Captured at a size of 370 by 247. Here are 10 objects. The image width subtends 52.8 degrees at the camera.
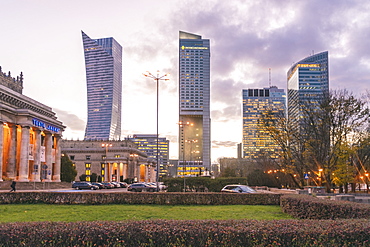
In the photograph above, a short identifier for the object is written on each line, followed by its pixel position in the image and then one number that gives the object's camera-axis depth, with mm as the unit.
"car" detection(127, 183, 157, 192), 57388
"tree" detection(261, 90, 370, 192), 43188
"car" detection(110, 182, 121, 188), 81988
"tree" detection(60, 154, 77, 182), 95788
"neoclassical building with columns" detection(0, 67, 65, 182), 66938
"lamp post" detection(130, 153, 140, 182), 137162
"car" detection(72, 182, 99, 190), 64850
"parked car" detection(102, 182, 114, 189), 75250
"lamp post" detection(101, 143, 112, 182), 128025
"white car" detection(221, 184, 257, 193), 33800
